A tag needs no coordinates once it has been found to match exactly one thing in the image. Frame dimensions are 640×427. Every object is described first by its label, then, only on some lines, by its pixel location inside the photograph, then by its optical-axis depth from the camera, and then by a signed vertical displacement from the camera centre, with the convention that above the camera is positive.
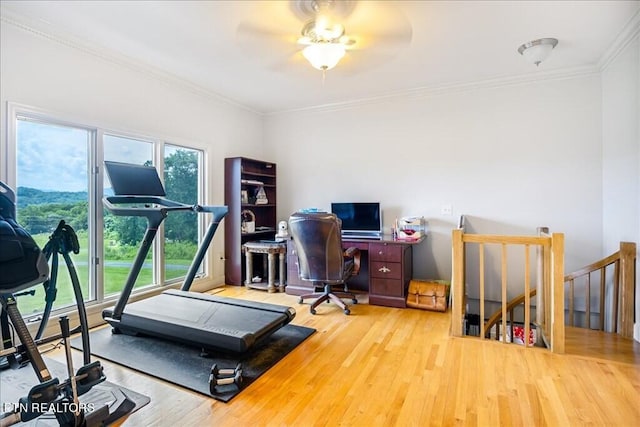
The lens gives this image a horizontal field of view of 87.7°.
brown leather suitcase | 3.63 -0.94
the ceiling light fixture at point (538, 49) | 2.98 +1.48
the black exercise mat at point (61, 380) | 1.83 -1.11
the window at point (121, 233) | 3.34 -0.22
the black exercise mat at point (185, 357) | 2.20 -1.09
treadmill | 2.49 -0.86
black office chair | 3.41 -0.42
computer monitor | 4.39 -0.09
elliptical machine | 1.53 -0.62
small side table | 4.43 -0.62
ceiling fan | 2.42 +1.49
